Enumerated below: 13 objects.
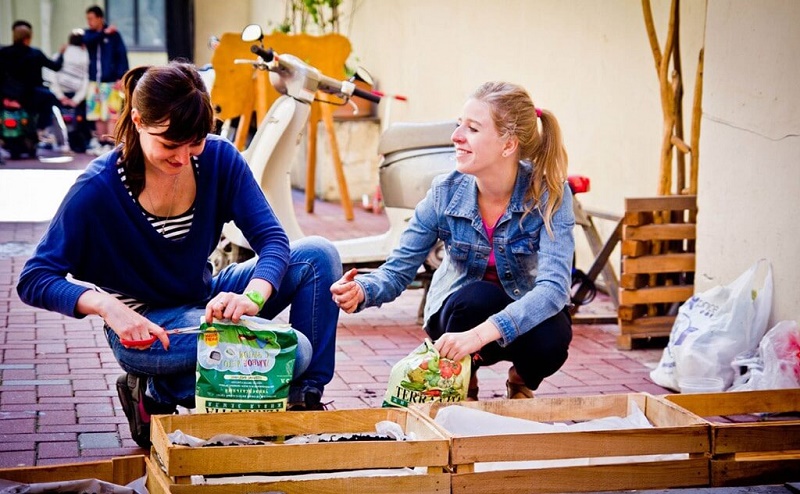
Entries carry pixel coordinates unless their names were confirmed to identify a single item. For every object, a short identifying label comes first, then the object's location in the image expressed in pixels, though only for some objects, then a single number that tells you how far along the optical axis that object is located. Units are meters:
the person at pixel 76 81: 14.77
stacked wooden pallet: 5.42
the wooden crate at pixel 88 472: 2.86
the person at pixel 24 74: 13.84
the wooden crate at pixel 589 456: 3.03
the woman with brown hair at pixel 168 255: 3.23
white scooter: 5.67
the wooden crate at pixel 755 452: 3.20
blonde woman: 3.69
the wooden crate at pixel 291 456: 2.85
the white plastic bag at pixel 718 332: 4.62
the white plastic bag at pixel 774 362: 4.37
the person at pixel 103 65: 14.48
